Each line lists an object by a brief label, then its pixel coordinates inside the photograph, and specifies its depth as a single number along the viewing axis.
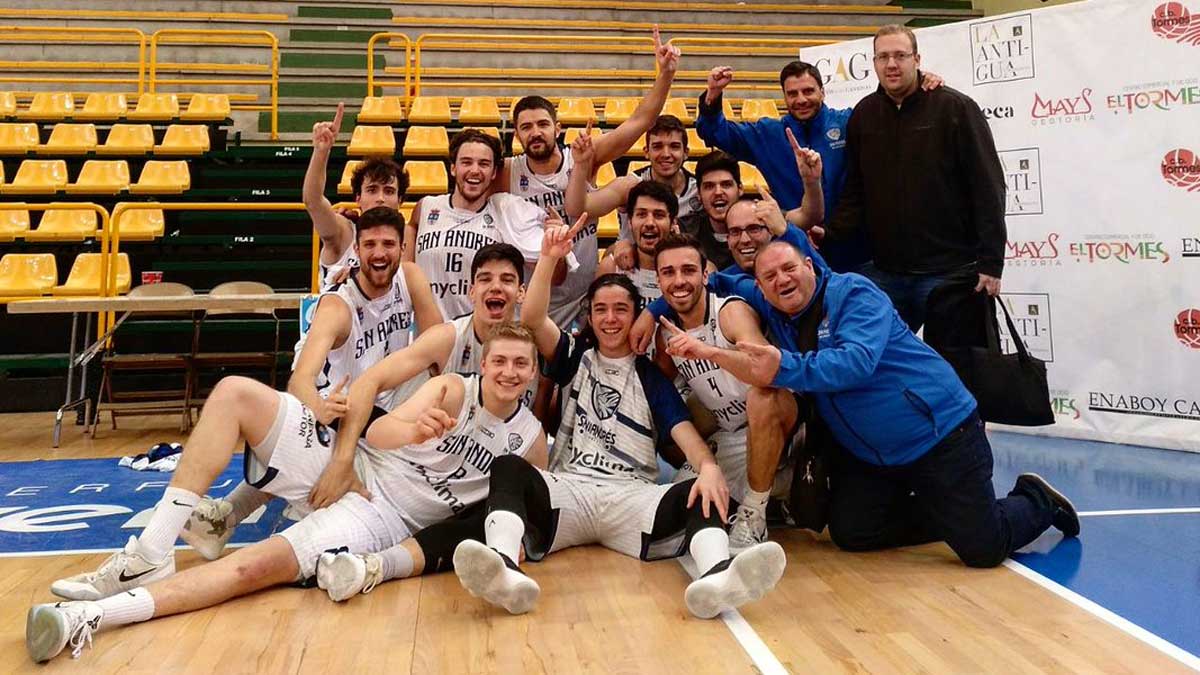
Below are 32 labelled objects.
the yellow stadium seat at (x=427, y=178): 8.33
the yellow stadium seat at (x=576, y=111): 9.23
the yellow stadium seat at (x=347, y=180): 8.24
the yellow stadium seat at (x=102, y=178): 8.28
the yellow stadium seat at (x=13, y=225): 7.55
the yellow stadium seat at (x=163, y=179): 8.35
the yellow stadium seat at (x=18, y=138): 8.53
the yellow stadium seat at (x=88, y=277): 7.25
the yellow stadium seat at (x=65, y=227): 7.64
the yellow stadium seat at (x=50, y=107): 9.15
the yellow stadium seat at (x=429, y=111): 9.45
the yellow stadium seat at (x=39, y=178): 8.23
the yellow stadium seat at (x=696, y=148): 8.96
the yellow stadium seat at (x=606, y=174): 8.24
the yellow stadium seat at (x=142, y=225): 7.72
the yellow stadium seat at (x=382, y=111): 9.47
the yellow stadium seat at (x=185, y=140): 8.78
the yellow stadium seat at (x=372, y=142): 8.85
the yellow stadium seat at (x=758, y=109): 9.55
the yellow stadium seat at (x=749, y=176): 8.42
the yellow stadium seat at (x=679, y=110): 9.61
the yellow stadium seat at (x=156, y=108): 9.27
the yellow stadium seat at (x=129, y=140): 8.68
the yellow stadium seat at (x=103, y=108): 9.29
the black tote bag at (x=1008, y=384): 3.61
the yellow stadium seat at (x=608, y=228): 7.92
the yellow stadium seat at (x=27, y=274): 7.12
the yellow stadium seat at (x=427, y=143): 8.92
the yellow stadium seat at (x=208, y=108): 9.30
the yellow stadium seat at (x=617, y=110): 9.20
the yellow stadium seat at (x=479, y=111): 9.48
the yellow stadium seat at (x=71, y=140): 8.62
